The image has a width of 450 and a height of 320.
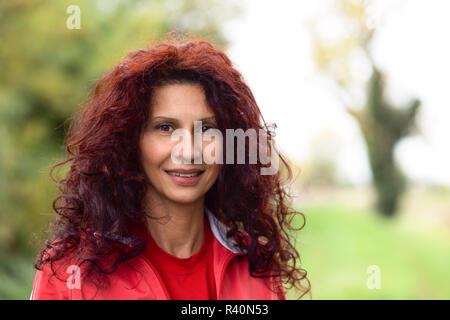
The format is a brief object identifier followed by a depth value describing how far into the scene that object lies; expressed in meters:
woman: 1.96
